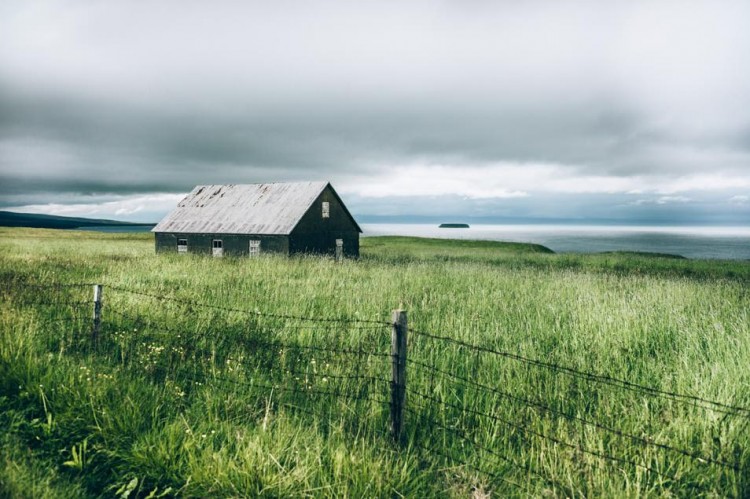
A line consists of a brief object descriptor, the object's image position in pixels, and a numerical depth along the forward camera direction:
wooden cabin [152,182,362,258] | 29.77
